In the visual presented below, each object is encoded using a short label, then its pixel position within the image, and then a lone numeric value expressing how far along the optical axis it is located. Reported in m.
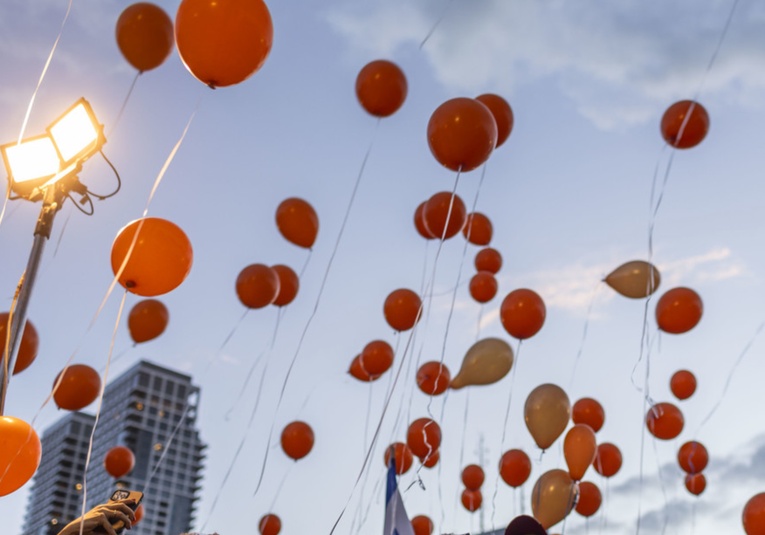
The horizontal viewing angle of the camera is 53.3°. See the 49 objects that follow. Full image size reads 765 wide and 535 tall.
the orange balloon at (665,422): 7.75
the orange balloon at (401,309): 6.96
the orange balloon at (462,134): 4.42
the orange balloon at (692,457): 8.42
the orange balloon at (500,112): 5.80
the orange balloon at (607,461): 8.12
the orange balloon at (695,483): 8.50
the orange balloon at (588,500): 7.81
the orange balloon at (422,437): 7.23
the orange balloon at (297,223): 6.91
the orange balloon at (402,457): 7.88
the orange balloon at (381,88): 5.95
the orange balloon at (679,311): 6.73
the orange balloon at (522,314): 6.43
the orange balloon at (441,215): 6.21
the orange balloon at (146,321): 6.21
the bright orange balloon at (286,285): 7.09
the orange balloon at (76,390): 5.64
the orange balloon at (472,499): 9.07
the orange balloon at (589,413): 7.84
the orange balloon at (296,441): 7.58
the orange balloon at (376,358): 7.55
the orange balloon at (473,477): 8.99
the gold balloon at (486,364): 6.62
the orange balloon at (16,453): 2.93
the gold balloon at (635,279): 6.59
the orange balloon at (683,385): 8.22
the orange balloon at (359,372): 7.74
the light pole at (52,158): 3.30
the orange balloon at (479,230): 7.72
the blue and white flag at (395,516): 3.23
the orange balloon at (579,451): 6.06
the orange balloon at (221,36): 3.47
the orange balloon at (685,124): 6.25
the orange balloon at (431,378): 7.17
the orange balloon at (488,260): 8.00
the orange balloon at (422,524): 7.89
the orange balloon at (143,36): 4.76
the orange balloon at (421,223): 6.98
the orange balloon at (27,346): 4.20
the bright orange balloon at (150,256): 3.67
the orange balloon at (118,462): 7.27
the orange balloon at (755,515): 5.80
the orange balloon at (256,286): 6.61
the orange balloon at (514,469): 7.21
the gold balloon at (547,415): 6.05
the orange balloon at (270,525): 7.63
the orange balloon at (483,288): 7.74
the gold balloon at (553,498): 5.98
